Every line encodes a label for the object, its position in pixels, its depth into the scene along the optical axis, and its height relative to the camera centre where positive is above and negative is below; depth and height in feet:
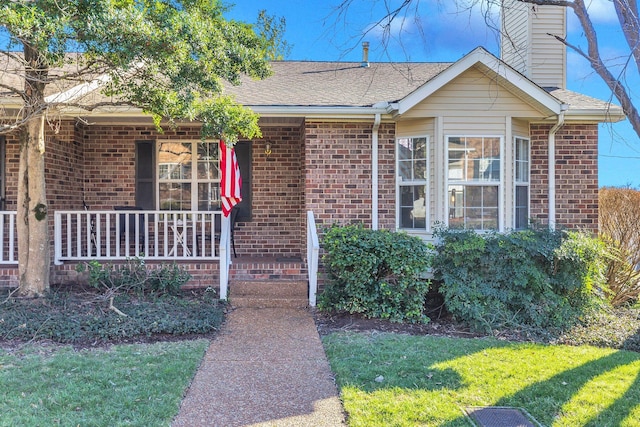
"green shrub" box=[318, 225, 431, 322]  20.93 -3.21
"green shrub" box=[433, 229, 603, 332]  20.85 -3.32
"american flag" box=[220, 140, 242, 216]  24.31 +1.14
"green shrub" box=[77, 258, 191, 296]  23.21 -3.74
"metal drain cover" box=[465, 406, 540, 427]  11.47 -5.33
